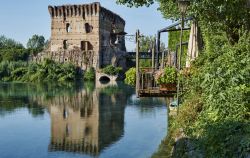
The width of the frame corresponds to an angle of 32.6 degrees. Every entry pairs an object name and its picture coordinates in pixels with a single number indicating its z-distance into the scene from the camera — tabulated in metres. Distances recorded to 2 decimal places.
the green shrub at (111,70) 64.75
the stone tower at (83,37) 66.88
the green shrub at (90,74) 65.78
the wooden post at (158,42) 15.72
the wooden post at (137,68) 14.01
